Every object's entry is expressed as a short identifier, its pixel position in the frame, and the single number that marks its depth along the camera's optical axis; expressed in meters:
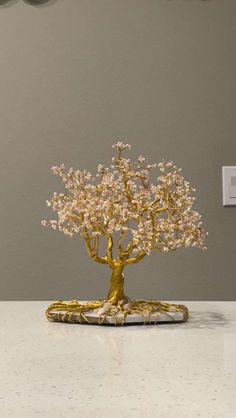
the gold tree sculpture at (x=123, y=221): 1.28
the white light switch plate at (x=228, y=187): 2.21
